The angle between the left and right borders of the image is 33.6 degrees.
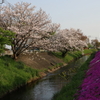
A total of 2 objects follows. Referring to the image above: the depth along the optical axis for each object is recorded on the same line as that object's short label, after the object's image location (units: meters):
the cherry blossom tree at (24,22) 25.62
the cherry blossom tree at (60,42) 29.71
